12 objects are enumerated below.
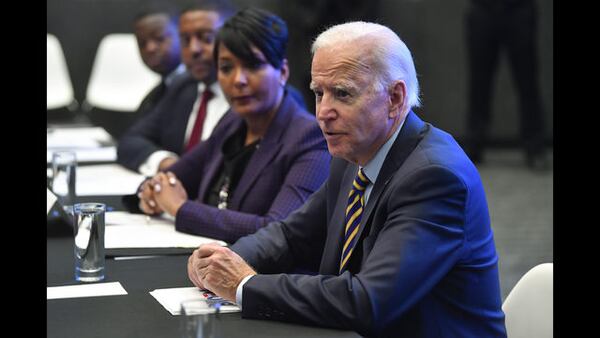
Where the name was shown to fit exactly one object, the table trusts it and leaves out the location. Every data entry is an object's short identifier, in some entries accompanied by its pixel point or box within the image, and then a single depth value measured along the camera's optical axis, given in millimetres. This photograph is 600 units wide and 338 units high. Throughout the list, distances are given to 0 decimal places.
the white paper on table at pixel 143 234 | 5562
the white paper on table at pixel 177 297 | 4141
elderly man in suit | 3885
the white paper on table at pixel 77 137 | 9711
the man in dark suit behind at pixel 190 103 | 8359
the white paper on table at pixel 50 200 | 5711
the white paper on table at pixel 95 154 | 8875
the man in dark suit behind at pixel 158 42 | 10203
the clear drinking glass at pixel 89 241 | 4738
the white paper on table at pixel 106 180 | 7230
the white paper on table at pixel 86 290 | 4406
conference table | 3803
